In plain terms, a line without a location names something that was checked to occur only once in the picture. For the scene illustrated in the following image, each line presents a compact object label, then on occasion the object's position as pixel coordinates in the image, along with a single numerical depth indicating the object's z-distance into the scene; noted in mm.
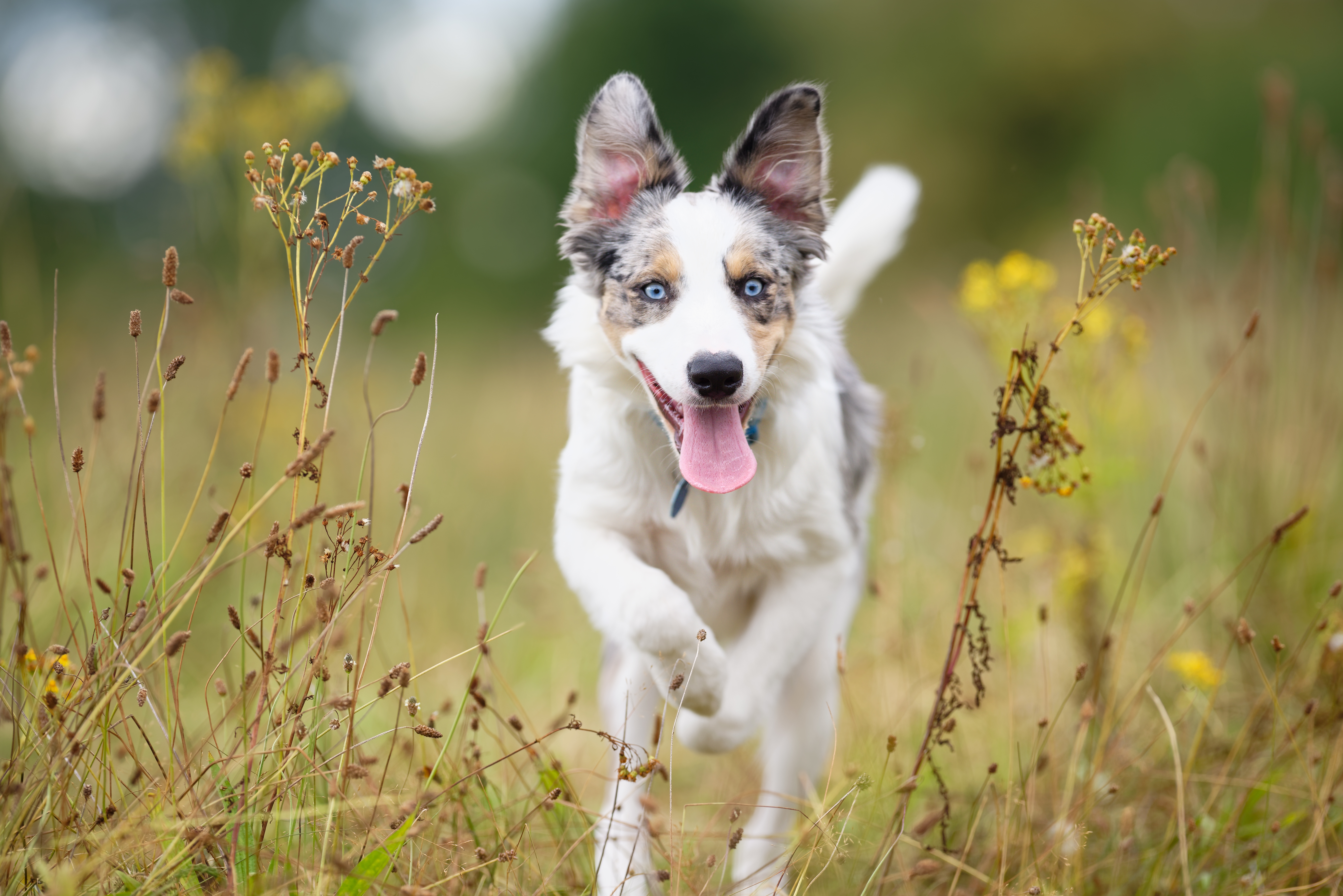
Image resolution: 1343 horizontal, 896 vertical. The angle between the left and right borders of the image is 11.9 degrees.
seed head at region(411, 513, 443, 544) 3982
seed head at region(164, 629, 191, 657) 3917
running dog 4125
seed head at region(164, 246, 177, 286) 3961
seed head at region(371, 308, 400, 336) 3973
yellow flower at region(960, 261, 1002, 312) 4318
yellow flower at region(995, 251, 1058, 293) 4294
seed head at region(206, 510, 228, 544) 3968
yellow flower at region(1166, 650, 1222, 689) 4233
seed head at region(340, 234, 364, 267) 4004
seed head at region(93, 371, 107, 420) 3921
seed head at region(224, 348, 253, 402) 3940
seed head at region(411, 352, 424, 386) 3985
